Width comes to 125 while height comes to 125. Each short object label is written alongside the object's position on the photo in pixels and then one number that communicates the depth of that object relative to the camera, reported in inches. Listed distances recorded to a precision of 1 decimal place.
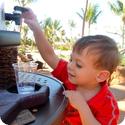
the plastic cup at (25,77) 17.1
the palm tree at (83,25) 203.1
